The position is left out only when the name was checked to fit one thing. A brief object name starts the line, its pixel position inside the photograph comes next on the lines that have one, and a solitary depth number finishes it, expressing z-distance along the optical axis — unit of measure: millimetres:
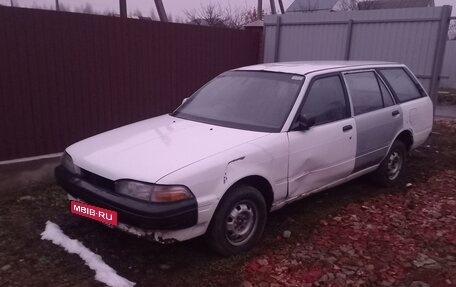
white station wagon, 3070
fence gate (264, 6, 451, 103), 6949
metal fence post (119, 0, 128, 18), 8516
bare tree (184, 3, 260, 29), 20422
